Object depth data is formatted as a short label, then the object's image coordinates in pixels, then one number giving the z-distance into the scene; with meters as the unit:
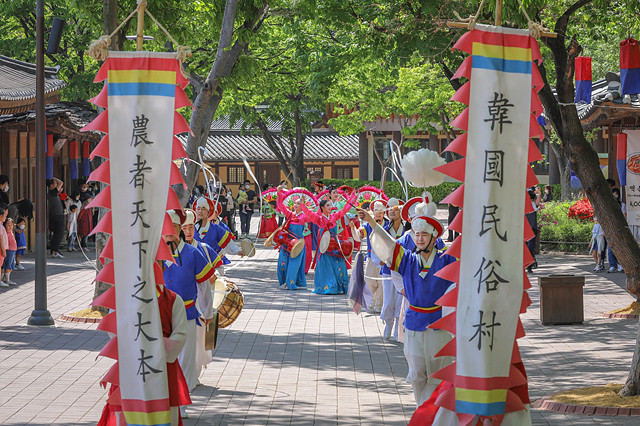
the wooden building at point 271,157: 54.53
